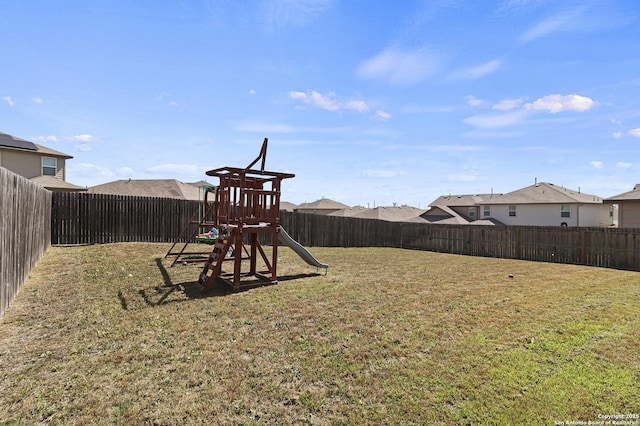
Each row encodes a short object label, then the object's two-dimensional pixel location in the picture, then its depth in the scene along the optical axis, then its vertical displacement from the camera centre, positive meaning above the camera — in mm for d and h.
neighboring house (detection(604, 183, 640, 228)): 18781 +982
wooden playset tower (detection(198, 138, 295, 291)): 7586 +79
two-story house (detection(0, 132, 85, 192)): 16562 +2822
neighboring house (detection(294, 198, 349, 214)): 50762 +2162
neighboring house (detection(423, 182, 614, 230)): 26078 +1202
